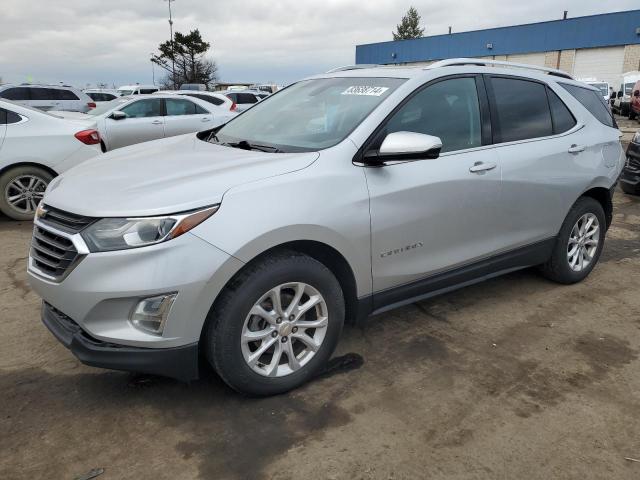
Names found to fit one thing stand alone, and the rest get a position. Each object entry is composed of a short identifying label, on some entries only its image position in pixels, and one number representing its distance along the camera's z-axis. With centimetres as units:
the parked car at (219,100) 1192
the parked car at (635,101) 2469
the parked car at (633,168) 779
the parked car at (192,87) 3225
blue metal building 3762
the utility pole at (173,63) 4656
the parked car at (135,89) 2757
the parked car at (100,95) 2330
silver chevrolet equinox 234
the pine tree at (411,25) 7119
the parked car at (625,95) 2869
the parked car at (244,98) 1919
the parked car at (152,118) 1041
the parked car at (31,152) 625
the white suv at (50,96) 1535
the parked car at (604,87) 2810
